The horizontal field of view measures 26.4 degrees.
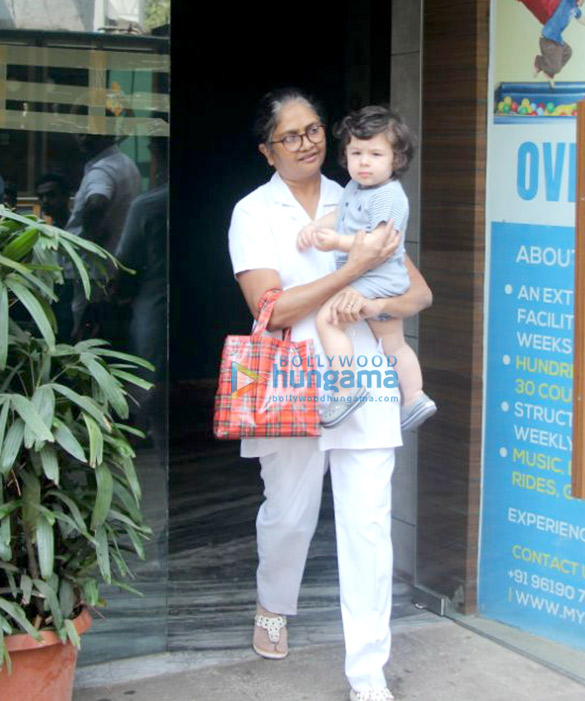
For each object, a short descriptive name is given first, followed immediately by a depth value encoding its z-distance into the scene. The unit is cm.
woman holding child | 396
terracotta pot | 354
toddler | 384
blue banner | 442
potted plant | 342
